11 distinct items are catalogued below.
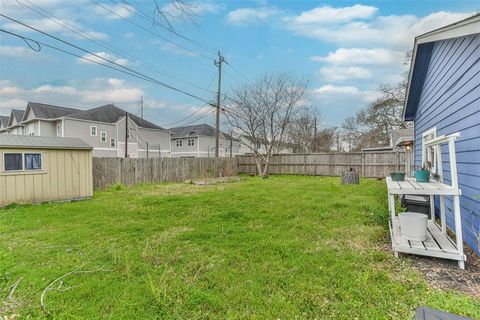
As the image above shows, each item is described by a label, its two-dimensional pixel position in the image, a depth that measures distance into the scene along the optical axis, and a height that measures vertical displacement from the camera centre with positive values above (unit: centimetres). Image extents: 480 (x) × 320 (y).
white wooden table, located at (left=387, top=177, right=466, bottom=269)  288 -106
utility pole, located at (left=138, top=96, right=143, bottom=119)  2897 +618
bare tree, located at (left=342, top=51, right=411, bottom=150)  2048 +337
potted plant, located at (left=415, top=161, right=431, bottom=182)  381 -29
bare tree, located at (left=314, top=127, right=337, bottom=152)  2767 +199
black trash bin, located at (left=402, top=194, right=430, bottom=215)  492 -92
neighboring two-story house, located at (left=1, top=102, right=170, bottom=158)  2189 +342
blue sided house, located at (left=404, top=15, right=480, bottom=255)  322 +90
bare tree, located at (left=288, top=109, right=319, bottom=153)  2506 +278
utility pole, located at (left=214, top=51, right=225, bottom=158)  1606 +447
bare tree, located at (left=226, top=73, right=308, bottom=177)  1645 +339
